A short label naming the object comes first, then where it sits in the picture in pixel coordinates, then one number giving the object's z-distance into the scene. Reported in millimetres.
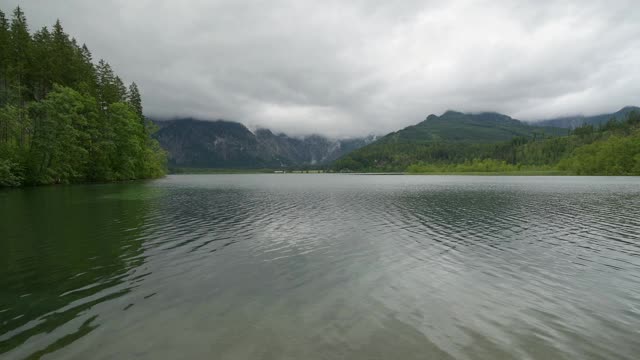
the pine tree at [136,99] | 154625
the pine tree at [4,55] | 83688
